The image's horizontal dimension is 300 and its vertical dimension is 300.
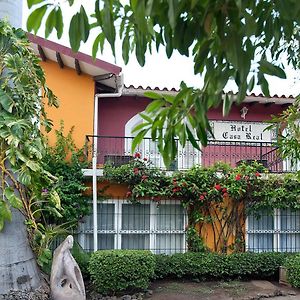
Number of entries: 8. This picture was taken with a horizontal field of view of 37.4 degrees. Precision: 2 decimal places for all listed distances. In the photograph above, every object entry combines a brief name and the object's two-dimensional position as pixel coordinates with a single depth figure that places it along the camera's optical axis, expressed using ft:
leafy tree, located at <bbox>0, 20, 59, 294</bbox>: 23.54
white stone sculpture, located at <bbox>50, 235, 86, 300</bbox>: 25.59
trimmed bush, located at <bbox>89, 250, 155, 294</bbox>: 30.40
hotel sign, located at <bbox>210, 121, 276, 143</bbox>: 42.93
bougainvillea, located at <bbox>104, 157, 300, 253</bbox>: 36.42
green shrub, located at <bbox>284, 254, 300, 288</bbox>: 33.45
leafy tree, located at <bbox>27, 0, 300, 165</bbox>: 4.86
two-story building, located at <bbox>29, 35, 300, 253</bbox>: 37.60
